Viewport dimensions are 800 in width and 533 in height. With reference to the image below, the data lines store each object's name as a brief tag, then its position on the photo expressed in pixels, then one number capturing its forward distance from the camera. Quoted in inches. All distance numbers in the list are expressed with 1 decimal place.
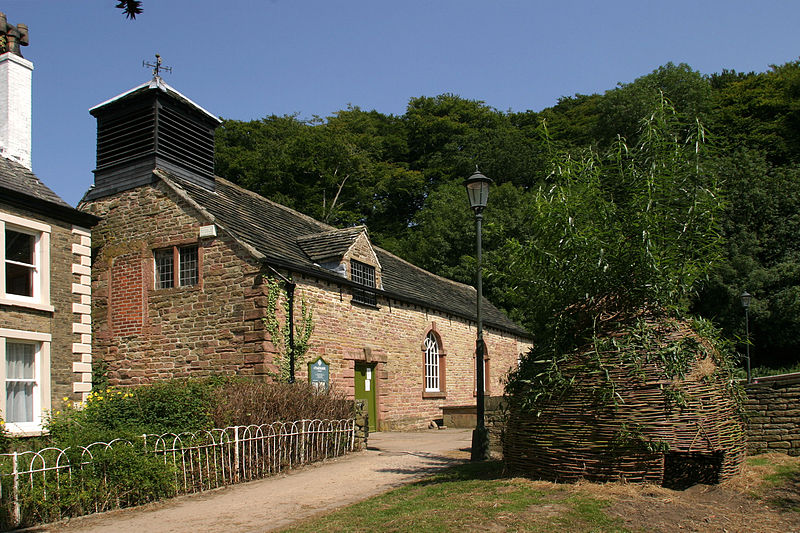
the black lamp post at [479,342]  475.2
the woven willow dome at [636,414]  302.2
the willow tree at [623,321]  305.9
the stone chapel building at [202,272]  631.8
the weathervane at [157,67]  722.2
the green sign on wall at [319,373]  649.6
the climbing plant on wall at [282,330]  610.9
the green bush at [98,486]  311.9
